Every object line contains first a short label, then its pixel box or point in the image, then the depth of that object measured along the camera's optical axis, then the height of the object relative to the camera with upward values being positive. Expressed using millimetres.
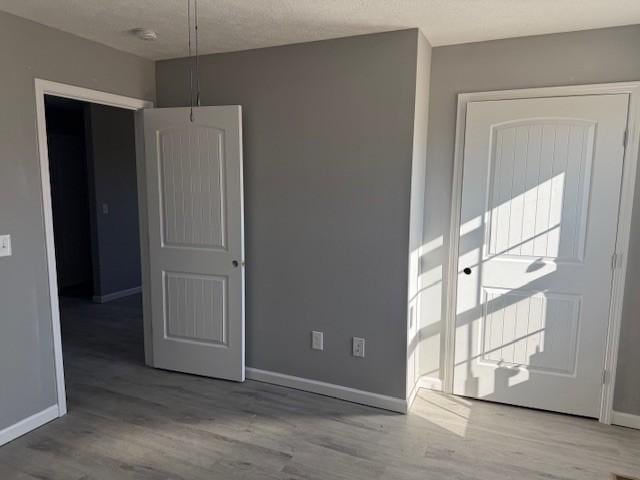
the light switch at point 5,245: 2391 -319
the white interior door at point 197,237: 2996 -340
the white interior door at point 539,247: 2590 -328
